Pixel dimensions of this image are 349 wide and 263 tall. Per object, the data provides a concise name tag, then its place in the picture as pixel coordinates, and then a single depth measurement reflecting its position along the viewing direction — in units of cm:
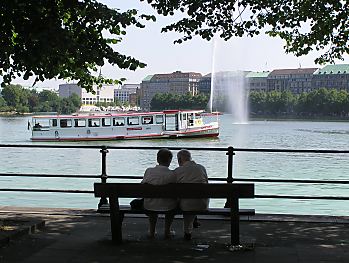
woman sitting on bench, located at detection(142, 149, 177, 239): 669
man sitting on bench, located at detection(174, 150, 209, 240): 671
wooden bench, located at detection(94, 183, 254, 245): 625
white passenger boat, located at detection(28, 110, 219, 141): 6206
